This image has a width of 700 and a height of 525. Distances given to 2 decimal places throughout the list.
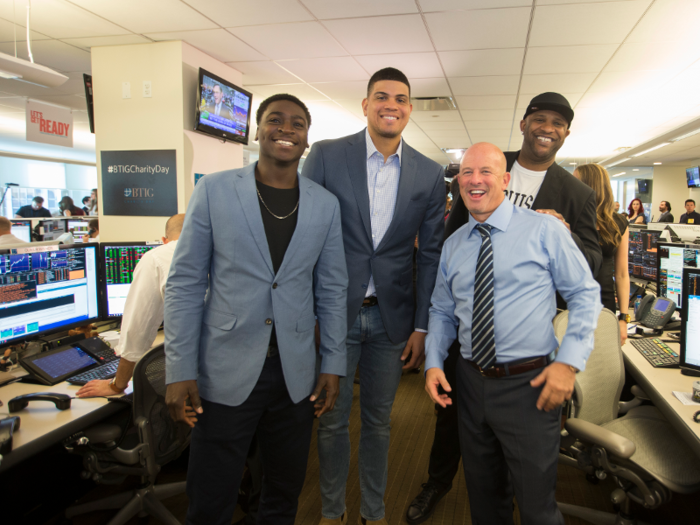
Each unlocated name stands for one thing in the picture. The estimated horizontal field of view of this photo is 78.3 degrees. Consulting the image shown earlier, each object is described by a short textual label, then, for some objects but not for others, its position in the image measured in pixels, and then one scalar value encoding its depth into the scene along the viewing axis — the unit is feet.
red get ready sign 14.55
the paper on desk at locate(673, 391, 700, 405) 5.62
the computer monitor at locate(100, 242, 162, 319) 7.40
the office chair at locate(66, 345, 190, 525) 5.52
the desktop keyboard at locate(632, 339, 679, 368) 7.04
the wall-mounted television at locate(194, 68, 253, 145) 13.30
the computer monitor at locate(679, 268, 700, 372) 6.36
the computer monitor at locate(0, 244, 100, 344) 5.94
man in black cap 6.11
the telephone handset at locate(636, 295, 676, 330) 9.01
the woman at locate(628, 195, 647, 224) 28.55
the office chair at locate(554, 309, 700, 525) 5.52
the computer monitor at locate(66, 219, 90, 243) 23.97
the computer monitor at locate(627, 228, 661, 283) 12.68
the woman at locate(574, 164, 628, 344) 8.30
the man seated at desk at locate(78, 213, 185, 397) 5.71
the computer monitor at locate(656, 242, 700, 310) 9.25
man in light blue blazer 4.38
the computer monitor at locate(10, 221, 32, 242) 21.37
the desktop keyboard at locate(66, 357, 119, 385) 5.99
